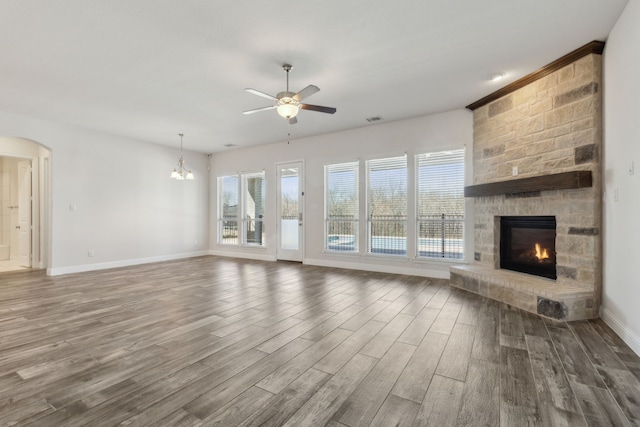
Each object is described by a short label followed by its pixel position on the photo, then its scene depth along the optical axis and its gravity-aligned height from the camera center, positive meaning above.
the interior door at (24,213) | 6.66 +0.00
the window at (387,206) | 5.78 +0.15
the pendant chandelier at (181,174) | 6.73 +0.88
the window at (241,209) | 7.89 +0.12
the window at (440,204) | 5.20 +0.17
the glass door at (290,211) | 7.09 +0.06
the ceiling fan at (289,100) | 3.42 +1.30
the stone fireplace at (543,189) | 3.30 +0.31
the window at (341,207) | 6.35 +0.14
